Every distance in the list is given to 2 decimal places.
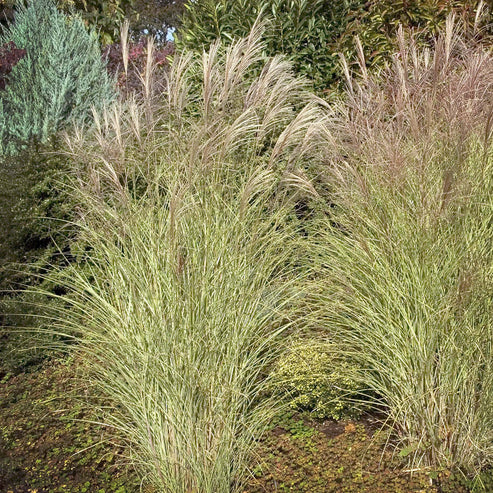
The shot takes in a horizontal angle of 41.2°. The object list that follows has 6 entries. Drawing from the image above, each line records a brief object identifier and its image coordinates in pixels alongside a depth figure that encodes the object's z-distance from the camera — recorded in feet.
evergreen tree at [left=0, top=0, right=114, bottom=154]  27.35
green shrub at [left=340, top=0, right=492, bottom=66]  21.07
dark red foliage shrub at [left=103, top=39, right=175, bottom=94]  35.94
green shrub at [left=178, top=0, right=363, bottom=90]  21.86
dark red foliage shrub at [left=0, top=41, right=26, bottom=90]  29.34
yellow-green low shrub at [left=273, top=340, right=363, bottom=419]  12.64
